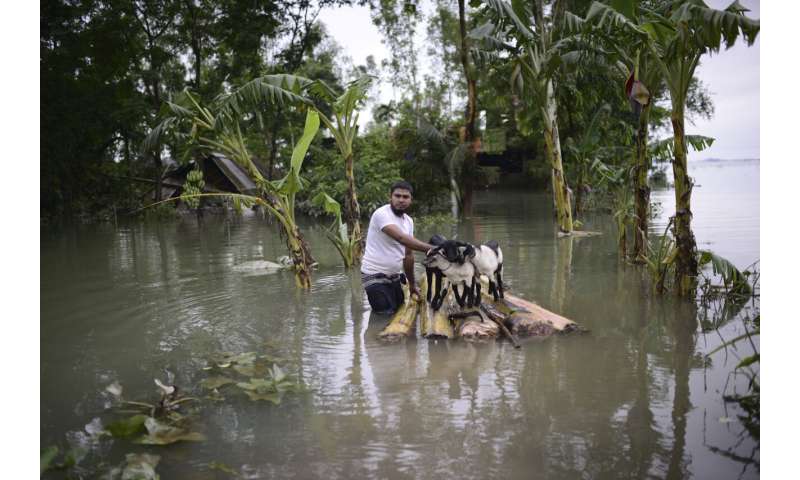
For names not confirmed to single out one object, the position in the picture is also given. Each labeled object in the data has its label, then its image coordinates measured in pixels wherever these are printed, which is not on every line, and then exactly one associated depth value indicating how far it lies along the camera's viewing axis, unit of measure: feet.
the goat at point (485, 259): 16.89
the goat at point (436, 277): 17.06
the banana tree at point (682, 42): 14.52
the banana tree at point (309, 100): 24.58
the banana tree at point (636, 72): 19.26
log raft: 16.97
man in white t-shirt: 18.81
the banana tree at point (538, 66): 29.37
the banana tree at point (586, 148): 35.76
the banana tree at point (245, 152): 22.86
